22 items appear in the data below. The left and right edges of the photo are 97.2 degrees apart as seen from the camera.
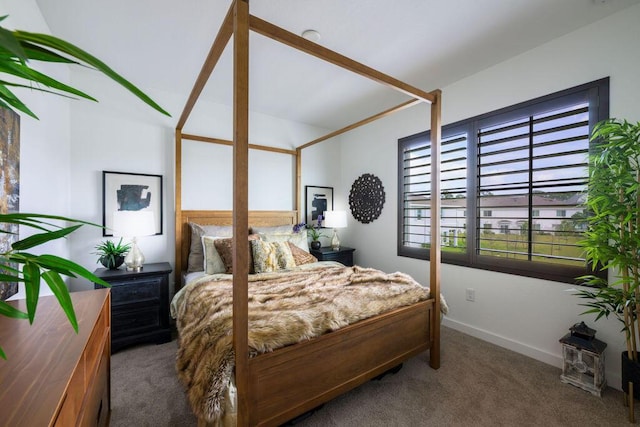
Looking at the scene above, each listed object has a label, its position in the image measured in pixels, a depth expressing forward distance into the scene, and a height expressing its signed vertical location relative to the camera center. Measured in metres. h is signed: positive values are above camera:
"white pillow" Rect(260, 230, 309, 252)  3.29 -0.35
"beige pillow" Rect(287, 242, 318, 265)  3.20 -0.53
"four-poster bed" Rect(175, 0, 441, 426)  1.34 -0.80
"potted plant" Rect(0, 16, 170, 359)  0.36 -0.05
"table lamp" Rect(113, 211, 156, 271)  2.60 -0.17
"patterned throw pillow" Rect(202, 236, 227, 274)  2.77 -0.50
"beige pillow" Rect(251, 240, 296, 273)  2.89 -0.50
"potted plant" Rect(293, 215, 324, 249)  4.01 -0.33
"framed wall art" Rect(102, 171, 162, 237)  2.90 +0.16
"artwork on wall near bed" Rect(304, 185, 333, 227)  4.35 +0.12
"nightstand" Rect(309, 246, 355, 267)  3.87 -0.63
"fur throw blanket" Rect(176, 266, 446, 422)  1.37 -0.65
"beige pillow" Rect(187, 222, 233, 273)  3.09 -0.33
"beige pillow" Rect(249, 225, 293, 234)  3.52 -0.26
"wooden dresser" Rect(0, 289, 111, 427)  0.72 -0.49
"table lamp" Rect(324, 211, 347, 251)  4.09 -0.14
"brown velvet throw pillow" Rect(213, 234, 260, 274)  2.79 -0.42
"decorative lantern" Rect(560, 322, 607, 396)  2.01 -1.10
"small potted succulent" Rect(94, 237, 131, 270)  2.70 -0.44
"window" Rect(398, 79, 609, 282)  2.32 +0.24
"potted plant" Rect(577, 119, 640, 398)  1.78 -0.09
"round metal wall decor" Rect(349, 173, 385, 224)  4.04 +0.18
